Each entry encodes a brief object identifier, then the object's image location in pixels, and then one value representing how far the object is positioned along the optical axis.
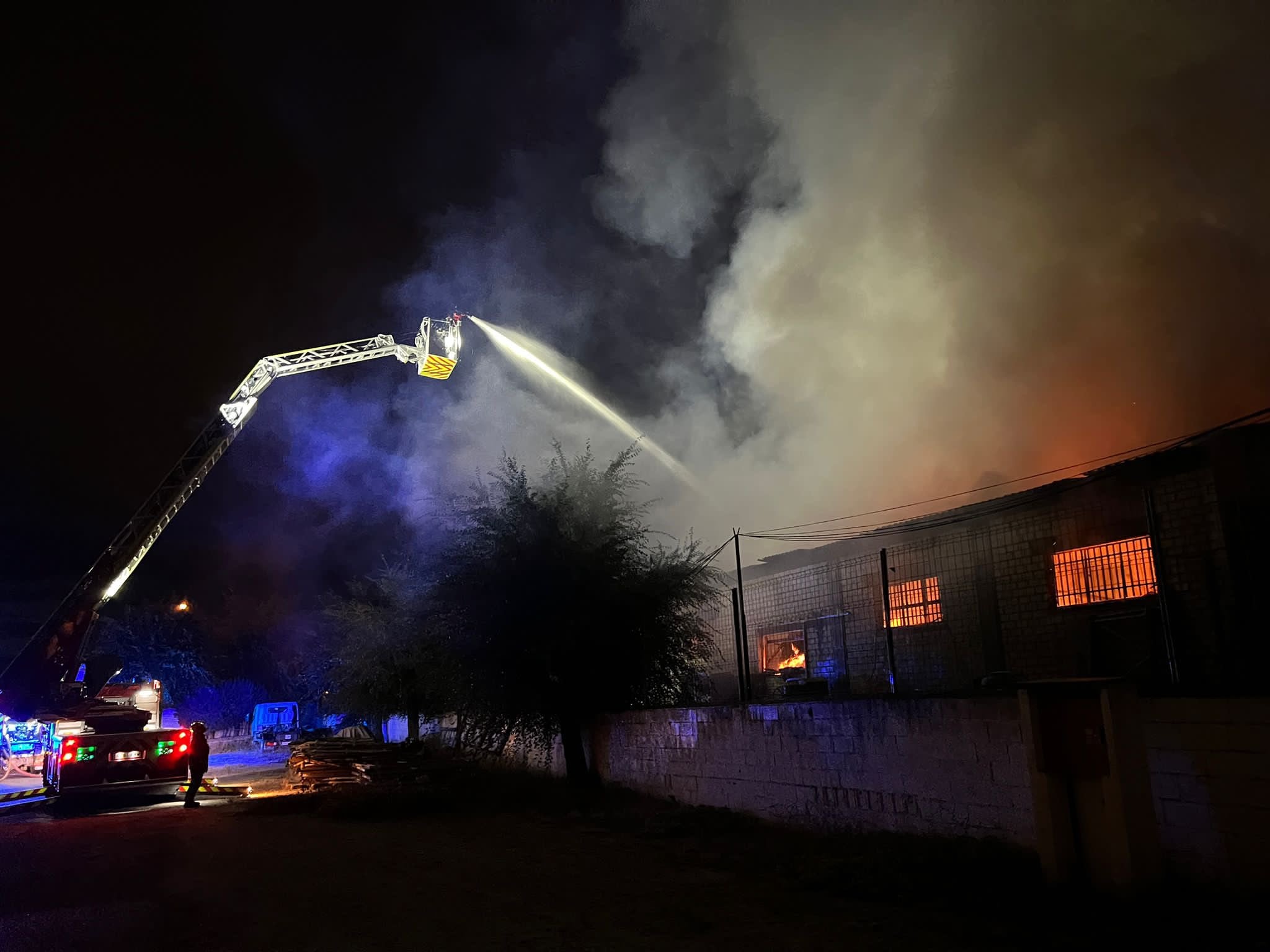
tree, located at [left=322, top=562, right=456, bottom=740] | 14.80
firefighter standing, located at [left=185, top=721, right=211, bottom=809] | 13.47
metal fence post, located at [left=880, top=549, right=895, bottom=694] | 8.79
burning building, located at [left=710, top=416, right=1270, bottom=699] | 10.67
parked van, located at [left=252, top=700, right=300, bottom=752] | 38.12
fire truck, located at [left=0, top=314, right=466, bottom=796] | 13.15
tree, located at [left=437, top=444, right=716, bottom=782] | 13.48
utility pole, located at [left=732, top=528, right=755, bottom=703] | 10.68
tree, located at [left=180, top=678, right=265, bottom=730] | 42.84
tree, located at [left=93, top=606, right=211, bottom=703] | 42.81
